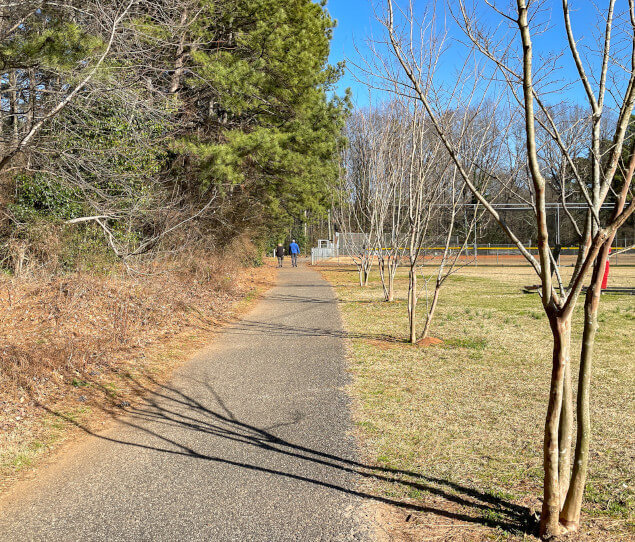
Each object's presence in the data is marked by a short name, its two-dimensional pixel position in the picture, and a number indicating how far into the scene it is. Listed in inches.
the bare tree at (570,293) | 120.1
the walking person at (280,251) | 1395.2
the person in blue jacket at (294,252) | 1460.9
